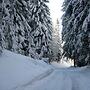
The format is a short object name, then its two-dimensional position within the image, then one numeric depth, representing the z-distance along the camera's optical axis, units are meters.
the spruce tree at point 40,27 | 38.62
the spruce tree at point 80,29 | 23.92
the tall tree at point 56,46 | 66.50
